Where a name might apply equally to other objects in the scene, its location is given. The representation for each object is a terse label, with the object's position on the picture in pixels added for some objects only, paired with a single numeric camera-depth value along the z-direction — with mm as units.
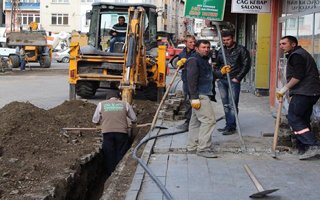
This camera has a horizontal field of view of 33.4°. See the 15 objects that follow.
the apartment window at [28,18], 74188
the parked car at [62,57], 46969
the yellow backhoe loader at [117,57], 12719
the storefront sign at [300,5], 9783
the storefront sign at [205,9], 8773
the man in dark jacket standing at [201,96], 7629
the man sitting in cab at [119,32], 15688
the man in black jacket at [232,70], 9336
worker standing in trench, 8828
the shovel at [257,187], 5613
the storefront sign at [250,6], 11359
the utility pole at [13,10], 49725
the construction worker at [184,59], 9812
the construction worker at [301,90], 7359
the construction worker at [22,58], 31922
